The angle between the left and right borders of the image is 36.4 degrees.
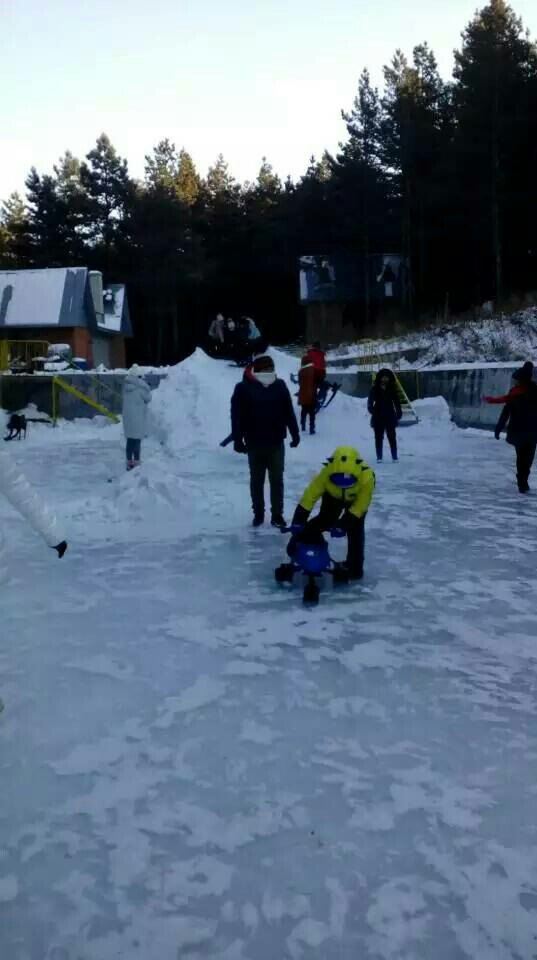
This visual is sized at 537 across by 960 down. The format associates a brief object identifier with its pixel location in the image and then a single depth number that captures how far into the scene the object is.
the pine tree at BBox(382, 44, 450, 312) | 38.97
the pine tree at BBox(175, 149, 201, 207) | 57.39
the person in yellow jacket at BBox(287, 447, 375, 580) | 6.05
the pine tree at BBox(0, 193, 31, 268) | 54.84
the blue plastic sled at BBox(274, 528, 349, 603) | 5.85
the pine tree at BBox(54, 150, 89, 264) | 51.69
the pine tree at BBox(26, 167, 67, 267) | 52.17
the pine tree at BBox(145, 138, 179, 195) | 59.75
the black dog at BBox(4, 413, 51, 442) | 19.70
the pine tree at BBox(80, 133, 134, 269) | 51.84
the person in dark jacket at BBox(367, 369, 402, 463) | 12.94
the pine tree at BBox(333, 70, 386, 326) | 40.50
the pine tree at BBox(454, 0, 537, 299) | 33.72
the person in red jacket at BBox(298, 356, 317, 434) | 16.56
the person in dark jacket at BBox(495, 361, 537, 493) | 9.99
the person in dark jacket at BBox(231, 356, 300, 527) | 8.23
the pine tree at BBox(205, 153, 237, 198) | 57.92
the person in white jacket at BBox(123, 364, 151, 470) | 12.31
